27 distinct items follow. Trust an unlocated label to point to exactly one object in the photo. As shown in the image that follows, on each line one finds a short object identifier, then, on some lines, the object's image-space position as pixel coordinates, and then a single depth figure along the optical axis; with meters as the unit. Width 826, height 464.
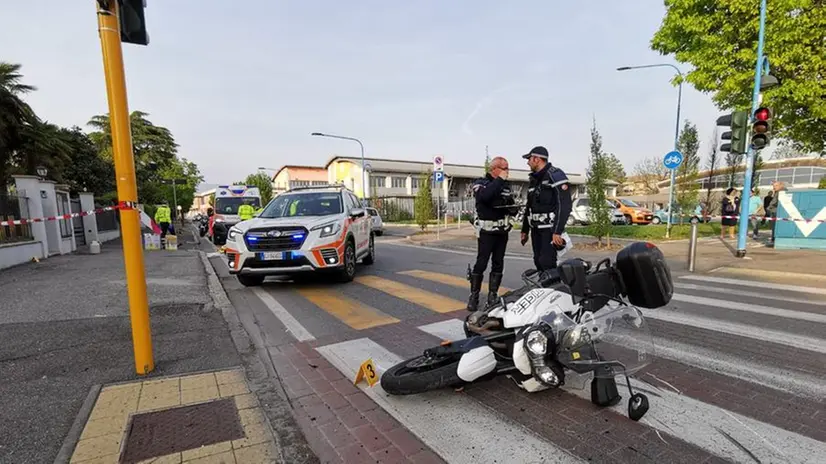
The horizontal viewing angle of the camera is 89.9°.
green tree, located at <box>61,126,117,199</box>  27.15
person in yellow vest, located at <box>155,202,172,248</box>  17.78
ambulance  18.17
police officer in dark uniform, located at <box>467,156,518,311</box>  5.36
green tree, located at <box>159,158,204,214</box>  57.74
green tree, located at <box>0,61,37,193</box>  19.81
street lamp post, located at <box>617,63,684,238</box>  16.13
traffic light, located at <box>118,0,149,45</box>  3.38
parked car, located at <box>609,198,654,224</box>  25.67
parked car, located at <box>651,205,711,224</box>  28.08
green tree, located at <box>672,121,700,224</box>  20.03
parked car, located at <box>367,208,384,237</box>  22.43
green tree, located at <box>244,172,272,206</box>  65.46
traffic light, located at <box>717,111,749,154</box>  8.92
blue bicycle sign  15.06
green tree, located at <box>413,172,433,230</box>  22.58
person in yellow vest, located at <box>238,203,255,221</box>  15.85
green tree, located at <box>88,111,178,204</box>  35.41
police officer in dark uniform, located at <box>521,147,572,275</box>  5.01
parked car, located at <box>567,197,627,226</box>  24.46
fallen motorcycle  2.67
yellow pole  3.28
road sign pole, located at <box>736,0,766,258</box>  9.65
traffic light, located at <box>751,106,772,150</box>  8.75
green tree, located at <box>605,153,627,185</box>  61.54
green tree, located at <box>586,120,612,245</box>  13.04
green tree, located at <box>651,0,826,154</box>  12.02
